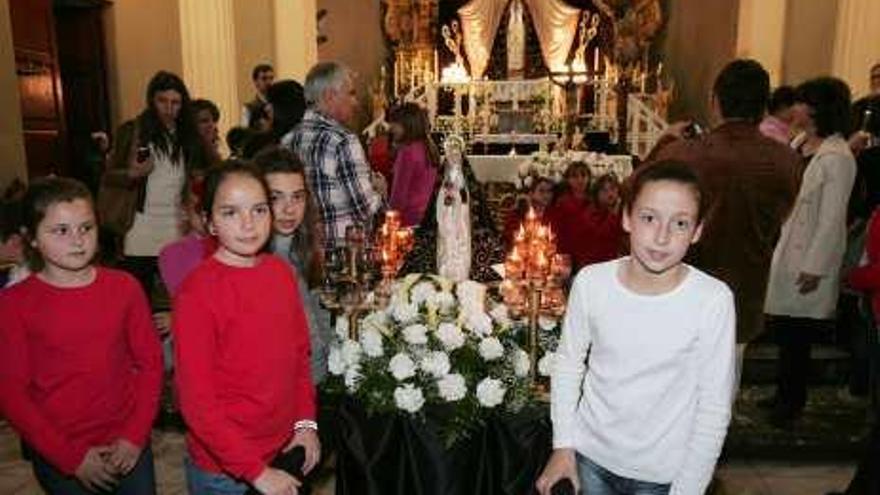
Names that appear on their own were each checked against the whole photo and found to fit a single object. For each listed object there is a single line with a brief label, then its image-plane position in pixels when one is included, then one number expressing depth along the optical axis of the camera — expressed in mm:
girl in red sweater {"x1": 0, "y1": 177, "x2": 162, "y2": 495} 1926
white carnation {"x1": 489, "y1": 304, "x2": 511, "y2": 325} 2555
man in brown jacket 2789
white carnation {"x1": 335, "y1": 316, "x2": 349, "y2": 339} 2568
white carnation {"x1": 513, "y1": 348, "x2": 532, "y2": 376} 2451
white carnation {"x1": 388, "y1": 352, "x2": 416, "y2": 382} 2385
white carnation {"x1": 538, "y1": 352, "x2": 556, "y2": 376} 2471
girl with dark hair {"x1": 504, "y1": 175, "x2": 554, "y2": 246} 5355
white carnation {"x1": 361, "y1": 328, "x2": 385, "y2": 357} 2451
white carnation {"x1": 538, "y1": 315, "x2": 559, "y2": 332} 2592
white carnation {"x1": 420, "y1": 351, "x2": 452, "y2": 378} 2387
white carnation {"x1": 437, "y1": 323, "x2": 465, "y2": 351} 2402
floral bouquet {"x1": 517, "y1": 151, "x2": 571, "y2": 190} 6238
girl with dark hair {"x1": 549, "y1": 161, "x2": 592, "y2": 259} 5008
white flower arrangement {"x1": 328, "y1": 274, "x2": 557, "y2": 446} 2395
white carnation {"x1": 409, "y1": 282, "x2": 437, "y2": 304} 2533
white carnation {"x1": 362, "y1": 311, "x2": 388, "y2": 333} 2518
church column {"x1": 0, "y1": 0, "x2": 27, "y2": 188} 4434
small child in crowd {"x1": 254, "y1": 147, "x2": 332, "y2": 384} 2316
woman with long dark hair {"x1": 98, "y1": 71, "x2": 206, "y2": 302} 3830
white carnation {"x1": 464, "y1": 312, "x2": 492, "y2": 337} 2463
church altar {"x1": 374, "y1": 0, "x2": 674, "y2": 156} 11648
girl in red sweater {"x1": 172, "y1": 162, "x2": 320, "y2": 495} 1805
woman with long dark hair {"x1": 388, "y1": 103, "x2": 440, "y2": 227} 5336
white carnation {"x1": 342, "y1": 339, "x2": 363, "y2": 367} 2480
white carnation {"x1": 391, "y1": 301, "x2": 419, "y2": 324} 2484
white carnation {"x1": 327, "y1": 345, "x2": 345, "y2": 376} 2514
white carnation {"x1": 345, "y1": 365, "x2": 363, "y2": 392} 2486
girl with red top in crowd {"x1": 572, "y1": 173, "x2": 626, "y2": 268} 4922
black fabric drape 2486
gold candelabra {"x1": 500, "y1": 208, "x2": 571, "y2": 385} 2482
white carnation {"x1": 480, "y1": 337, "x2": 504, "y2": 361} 2416
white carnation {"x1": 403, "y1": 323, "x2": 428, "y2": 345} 2408
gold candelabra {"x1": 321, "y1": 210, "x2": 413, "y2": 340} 2502
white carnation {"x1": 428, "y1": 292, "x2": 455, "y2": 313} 2527
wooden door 5559
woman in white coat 3354
